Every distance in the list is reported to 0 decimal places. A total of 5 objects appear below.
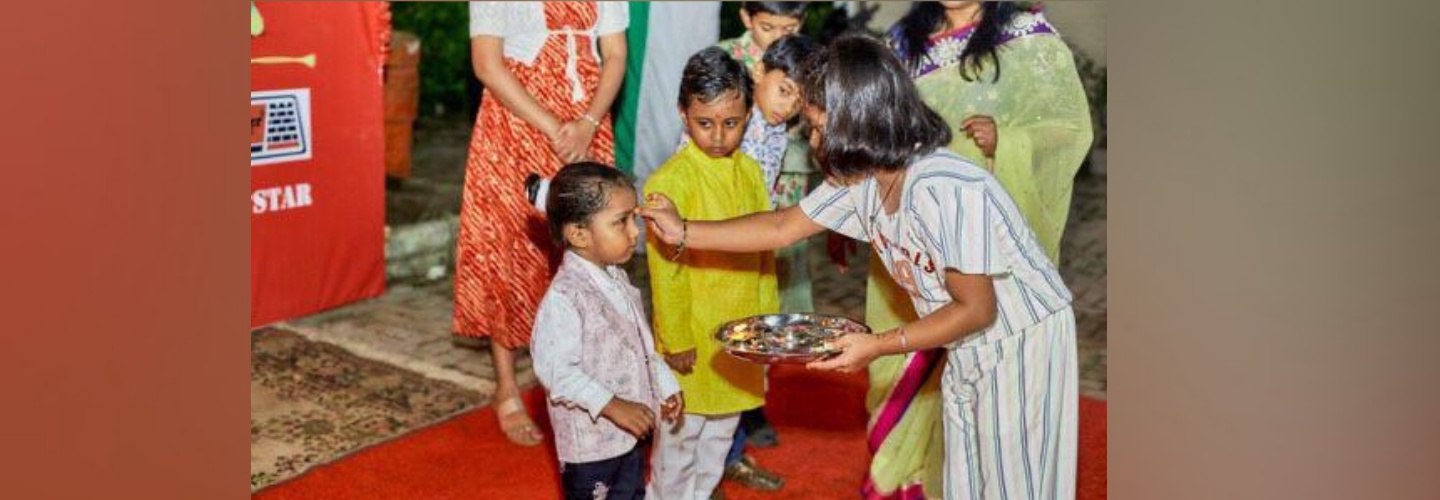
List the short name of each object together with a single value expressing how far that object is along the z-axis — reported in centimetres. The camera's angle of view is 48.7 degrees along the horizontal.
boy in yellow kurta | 364
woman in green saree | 394
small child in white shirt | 324
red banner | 512
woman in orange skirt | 426
